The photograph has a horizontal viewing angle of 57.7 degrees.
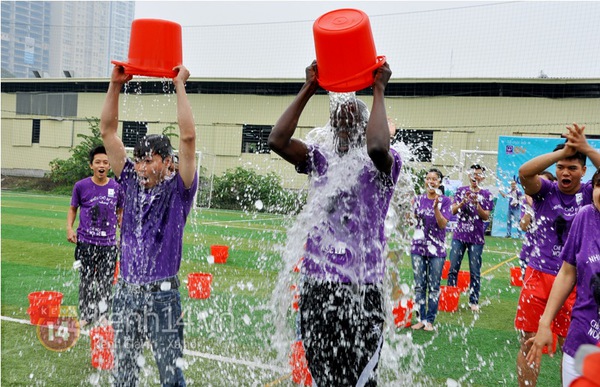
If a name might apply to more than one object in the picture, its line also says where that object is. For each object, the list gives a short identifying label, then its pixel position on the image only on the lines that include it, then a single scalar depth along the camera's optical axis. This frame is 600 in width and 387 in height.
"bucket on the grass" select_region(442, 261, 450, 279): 11.26
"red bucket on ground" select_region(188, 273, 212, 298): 8.04
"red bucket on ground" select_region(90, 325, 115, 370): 4.92
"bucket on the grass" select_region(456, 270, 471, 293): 9.97
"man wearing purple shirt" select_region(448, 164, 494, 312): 8.82
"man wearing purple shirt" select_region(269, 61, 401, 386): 2.90
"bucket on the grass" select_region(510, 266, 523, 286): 11.05
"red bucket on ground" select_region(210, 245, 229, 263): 11.73
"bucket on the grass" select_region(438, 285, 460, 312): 8.45
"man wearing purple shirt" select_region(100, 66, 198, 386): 3.47
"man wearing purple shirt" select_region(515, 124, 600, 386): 4.57
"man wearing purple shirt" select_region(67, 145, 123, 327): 6.55
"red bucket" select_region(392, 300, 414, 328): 6.94
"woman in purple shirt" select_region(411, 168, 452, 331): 7.26
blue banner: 19.14
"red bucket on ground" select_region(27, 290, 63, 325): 5.79
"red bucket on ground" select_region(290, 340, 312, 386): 4.76
